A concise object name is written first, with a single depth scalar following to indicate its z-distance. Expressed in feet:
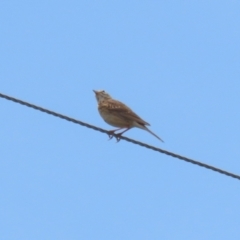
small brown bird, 54.13
